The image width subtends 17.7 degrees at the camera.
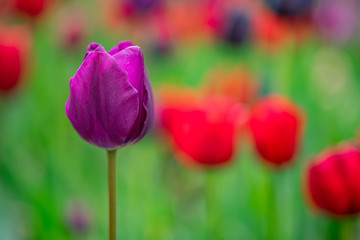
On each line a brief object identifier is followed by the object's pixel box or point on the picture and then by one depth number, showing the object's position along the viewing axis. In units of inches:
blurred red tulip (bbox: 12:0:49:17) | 51.9
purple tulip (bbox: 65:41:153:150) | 32.7
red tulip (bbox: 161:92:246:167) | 40.2
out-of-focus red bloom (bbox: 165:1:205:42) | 75.5
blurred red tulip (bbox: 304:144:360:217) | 36.9
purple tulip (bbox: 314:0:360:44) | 67.7
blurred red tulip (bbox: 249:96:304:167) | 40.0
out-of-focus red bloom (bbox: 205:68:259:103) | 52.0
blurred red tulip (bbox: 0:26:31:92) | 44.8
